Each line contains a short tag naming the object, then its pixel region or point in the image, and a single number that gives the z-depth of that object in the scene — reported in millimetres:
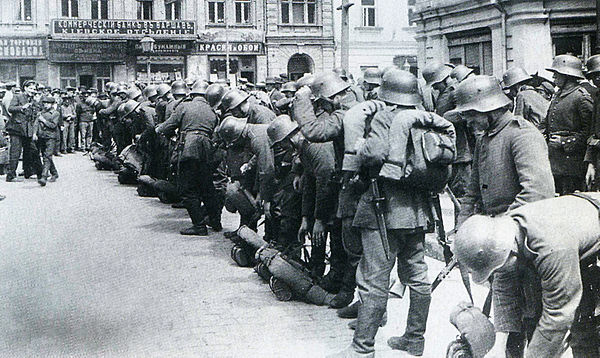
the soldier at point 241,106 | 8992
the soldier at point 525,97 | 8742
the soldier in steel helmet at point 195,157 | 10320
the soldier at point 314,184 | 6742
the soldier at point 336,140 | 6168
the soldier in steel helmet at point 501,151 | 4734
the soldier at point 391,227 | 5254
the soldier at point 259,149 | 7941
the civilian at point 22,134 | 16000
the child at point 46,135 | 15938
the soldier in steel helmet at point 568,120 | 7883
